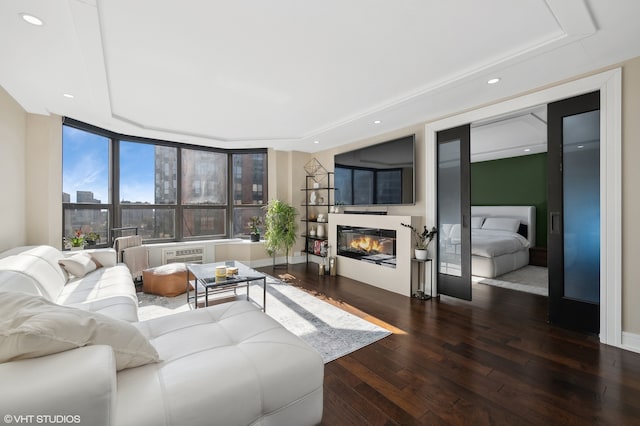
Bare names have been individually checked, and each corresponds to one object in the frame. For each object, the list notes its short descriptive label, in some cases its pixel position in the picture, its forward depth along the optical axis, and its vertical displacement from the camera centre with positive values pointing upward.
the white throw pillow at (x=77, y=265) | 2.95 -0.57
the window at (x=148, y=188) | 4.69 +0.42
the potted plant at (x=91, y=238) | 4.03 -0.38
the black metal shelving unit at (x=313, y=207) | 5.43 +0.11
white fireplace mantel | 3.72 -0.78
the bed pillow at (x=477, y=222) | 6.53 -0.23
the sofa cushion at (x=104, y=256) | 3.43 -0.55
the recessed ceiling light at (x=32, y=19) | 1.74 +1.24
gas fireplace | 4.04 -0.51
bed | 4.69 -0.49
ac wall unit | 4.73 -0.75
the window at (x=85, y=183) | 3.93 +0.43
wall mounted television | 3.87 +0.59
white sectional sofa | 0.85 -0.68
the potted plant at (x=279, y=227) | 5.19 -0.28
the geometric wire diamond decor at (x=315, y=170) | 5.64 +0.88
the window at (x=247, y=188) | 5.71 +0.51
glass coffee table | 2.73 -0.67
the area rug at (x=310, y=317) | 2.41 -1.12
